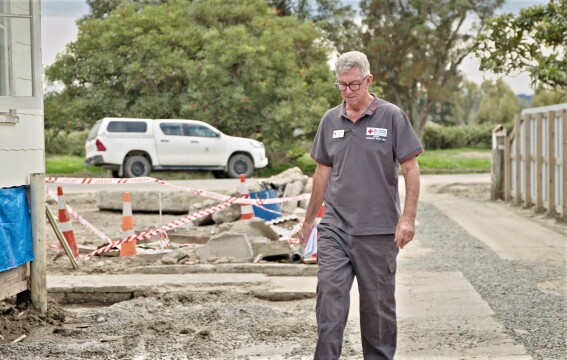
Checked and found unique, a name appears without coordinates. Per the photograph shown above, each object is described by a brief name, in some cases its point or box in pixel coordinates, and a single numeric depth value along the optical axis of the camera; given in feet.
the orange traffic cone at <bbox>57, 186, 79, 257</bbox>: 38.75
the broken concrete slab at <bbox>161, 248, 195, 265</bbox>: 35.35
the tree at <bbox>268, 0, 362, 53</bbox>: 153.28
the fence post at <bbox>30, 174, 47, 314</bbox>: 26.23
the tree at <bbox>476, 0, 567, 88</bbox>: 53.88
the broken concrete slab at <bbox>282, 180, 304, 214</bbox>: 58.39
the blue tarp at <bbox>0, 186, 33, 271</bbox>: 24.77
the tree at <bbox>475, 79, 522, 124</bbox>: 214.07
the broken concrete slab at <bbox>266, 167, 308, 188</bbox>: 62.64
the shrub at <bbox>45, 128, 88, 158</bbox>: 125.39
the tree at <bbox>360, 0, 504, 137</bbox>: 153.07
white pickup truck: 93.45
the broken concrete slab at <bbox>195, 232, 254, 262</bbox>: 35.83
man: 18.06
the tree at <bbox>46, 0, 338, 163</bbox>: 109.70
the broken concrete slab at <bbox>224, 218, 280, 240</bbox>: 39.11
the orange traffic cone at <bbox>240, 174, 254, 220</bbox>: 45.67
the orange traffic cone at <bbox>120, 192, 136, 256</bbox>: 38.32
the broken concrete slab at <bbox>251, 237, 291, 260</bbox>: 36.11
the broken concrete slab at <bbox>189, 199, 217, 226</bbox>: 51.39
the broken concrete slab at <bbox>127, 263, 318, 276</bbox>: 33.47
